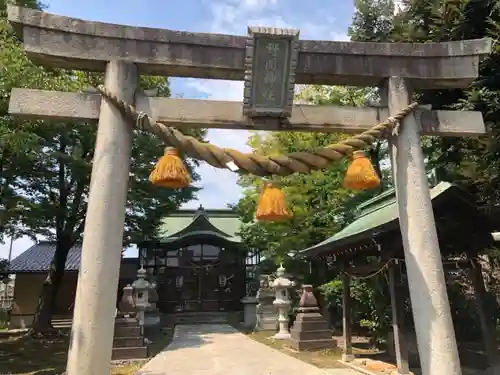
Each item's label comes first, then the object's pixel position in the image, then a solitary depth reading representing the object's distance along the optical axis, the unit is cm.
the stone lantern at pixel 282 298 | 1620
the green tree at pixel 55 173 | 932
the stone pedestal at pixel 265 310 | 1817
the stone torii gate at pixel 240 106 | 404
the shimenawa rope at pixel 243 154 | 418
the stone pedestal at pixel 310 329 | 1277
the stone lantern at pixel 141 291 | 1682
